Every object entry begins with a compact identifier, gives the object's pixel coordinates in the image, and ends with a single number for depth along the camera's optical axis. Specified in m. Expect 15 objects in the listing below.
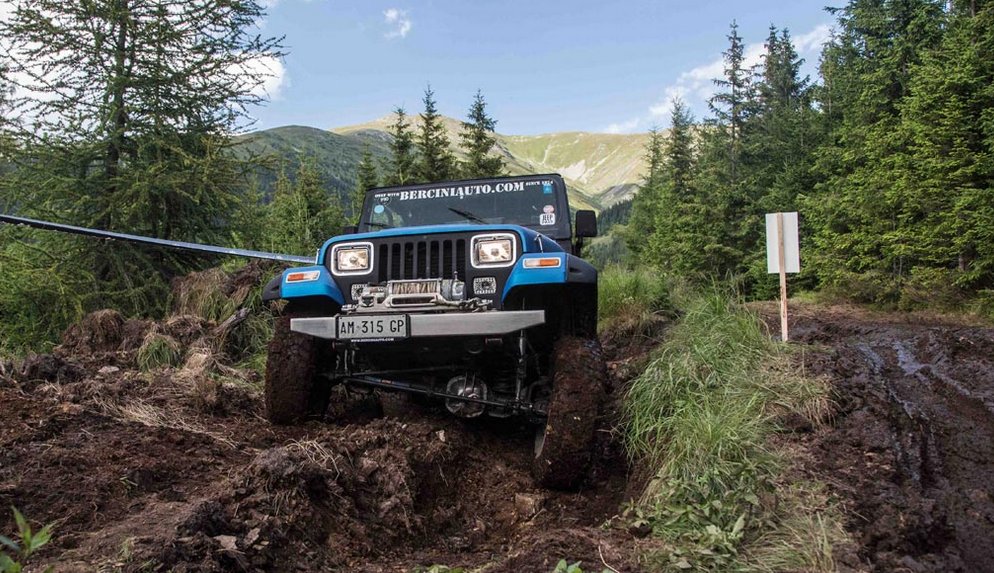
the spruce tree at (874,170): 12.59
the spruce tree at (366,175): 27.77
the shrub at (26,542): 0.95
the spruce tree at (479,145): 26.00
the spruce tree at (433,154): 26.12
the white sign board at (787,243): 5.39
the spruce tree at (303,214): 11.53
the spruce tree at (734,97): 26.27
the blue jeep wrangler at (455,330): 3.56
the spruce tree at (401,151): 26.81
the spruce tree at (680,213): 20.72
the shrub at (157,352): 5.79
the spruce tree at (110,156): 8.05
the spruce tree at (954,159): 10.12
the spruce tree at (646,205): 35.28
